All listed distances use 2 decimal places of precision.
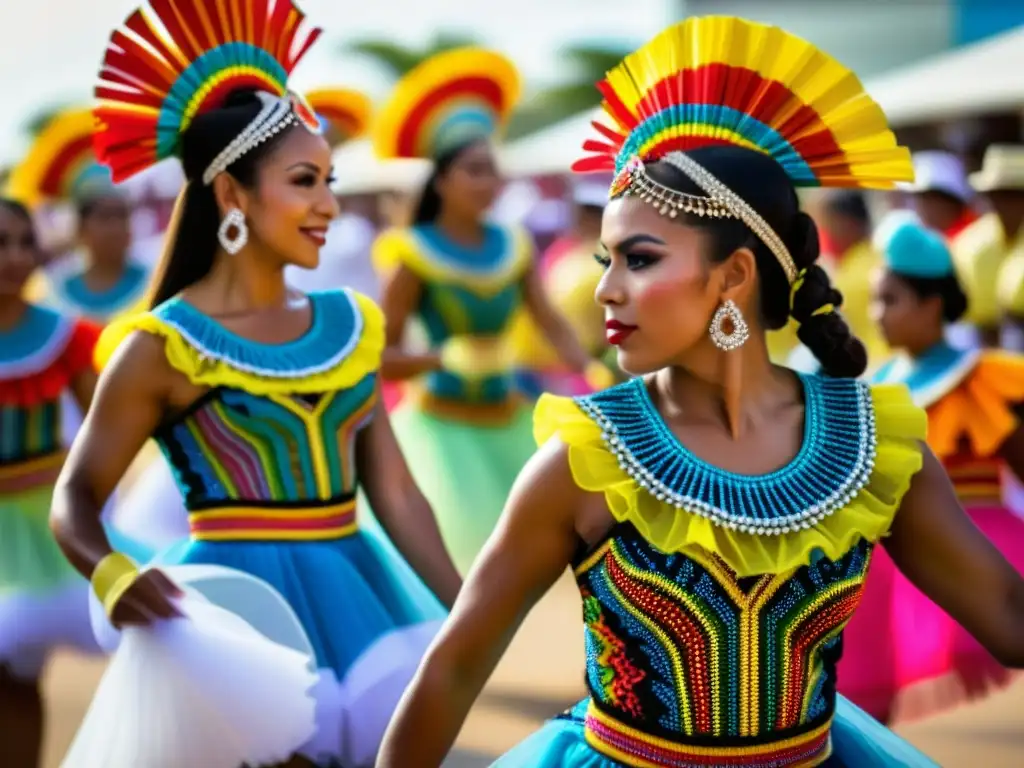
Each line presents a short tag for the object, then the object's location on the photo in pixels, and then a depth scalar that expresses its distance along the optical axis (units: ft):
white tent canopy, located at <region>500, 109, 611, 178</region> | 67.26
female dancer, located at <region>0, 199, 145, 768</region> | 17.57
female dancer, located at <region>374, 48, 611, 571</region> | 23.89
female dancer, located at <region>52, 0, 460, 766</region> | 12.51
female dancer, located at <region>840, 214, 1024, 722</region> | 17.35
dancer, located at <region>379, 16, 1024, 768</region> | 8.41
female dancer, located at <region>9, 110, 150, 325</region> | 31.17
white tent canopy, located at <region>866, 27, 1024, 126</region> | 44.27
